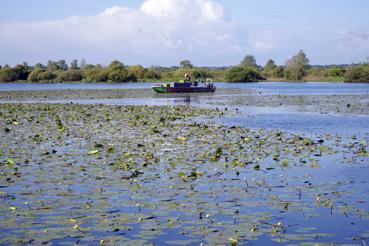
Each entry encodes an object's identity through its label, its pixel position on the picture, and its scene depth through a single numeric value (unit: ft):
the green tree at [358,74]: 368.07
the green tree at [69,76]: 424.46
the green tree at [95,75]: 407.09
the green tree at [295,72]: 433.89
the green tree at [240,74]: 407.23
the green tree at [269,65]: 521.94
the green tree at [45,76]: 419.33
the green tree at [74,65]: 542.73
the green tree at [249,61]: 614.01
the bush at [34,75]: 419.35
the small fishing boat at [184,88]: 205.53
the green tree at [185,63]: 523.62
